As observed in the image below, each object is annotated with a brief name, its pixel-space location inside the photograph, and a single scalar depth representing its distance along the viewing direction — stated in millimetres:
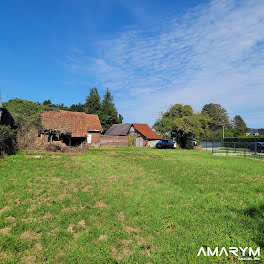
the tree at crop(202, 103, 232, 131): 68938
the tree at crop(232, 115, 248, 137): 78375
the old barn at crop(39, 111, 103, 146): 20094
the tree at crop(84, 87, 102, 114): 59869
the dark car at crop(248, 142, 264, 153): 25172
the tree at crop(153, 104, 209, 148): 35938
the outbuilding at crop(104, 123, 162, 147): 40219
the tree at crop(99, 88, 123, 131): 49594
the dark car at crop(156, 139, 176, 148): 35741
